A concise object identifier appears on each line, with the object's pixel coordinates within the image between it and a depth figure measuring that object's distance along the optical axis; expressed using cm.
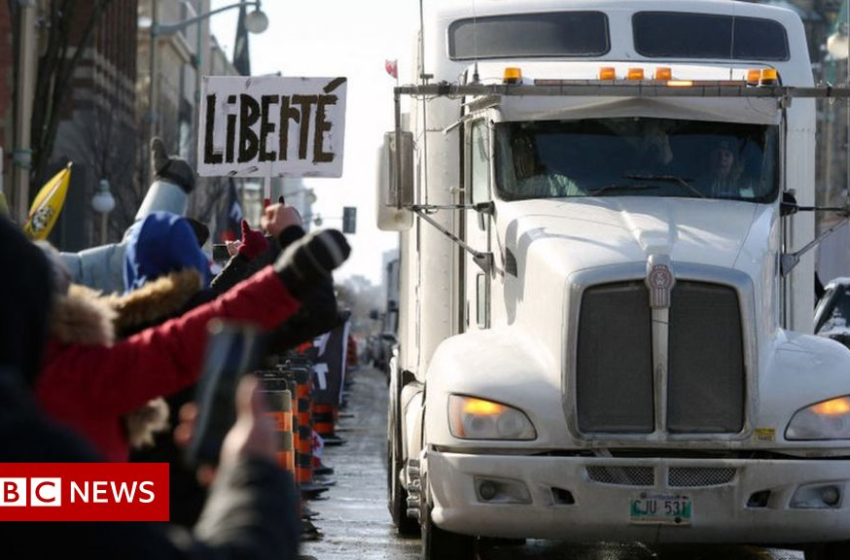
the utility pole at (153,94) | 4831
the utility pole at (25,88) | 3916
